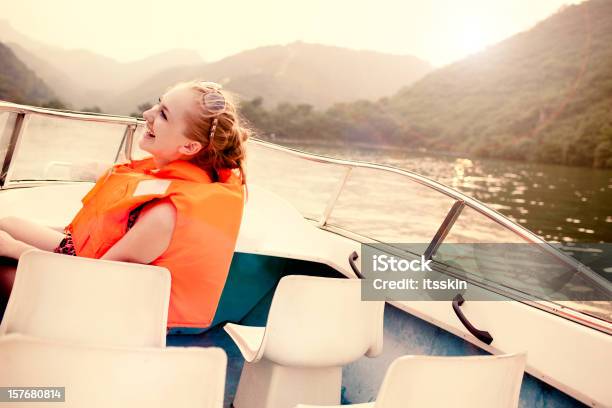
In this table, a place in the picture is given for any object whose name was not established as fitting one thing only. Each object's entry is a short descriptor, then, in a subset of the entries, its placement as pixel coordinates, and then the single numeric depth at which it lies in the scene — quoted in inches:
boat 69.9
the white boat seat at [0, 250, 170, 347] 47.9
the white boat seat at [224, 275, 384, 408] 68.1
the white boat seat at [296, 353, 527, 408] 39.8
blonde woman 61.2
